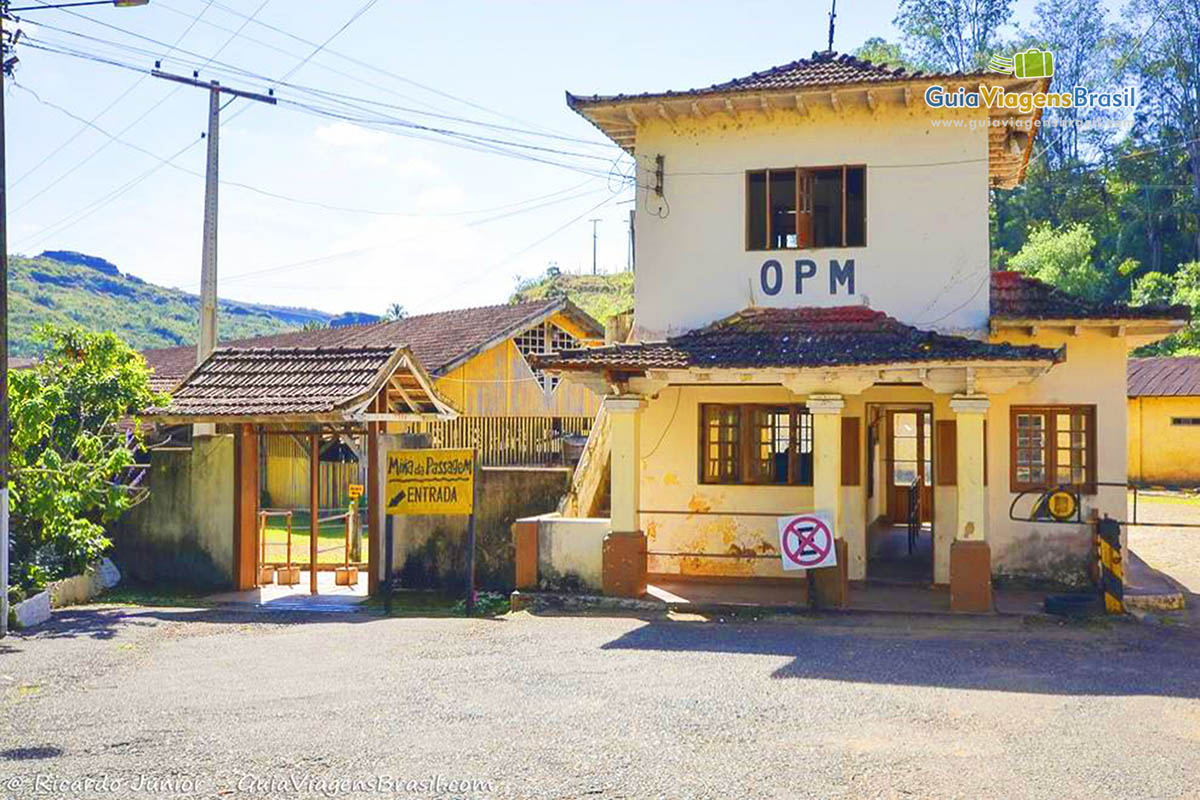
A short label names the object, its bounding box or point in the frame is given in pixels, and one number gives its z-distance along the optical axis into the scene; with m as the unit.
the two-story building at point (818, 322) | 13.54
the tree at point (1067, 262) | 46.25
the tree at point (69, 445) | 13.45
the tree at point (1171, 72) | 51.72
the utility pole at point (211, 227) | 18.57
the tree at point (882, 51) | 57.53
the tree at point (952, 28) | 56.94
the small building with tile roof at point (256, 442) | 14.62
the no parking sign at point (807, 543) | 12.65
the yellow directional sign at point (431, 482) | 13.79
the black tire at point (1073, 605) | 12.14
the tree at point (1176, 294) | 39.31
